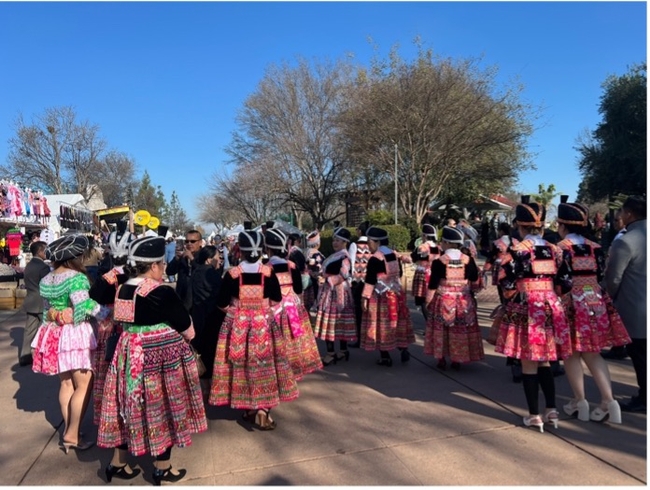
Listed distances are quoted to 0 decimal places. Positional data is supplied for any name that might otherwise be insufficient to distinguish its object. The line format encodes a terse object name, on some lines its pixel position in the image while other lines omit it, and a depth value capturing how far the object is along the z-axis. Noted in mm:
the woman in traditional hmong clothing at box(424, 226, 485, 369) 5508
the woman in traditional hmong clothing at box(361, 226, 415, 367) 6109
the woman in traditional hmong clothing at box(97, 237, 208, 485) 3238
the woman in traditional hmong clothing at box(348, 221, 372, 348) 6930
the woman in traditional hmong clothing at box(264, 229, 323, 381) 4930
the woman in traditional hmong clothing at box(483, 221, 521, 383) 4332
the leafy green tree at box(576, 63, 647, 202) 22797
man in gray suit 4371
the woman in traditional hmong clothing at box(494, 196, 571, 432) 3990
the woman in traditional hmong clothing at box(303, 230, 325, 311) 7641
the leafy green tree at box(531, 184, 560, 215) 49425
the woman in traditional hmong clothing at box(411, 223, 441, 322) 7375
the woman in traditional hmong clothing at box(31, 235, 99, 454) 3867
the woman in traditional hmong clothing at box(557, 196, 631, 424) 4129
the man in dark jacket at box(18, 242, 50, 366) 6535
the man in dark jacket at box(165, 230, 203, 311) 5594
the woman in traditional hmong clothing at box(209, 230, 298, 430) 4152
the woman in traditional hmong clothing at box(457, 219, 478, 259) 8198
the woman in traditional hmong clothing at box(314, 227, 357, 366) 6332
